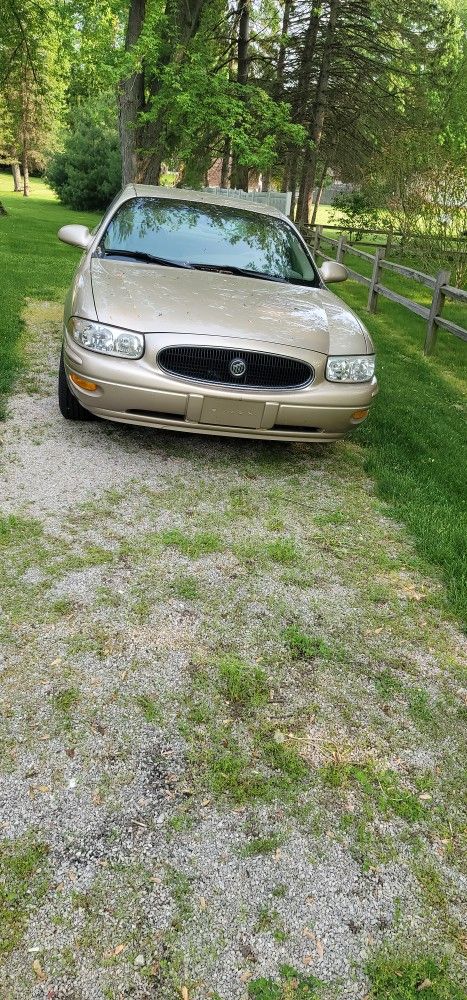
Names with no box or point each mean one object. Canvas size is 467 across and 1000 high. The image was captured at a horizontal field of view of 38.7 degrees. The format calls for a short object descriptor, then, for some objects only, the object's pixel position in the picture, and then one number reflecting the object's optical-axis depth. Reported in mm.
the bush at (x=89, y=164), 26547
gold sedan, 3869
